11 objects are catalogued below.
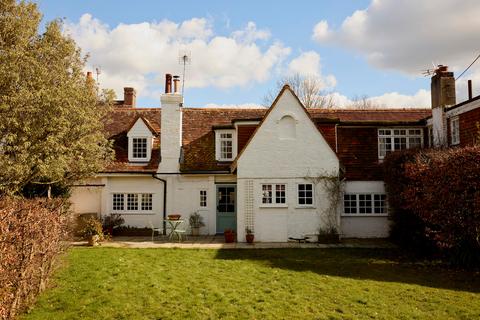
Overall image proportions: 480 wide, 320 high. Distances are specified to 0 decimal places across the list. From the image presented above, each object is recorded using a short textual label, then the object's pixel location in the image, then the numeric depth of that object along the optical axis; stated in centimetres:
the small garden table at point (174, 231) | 1861
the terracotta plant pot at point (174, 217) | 1894
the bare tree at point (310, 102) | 4396
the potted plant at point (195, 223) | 2050
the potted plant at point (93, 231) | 1722
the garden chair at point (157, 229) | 1989
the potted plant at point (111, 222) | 2016
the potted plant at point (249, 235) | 1812
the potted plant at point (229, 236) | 1811
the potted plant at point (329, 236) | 1809
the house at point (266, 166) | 1852
